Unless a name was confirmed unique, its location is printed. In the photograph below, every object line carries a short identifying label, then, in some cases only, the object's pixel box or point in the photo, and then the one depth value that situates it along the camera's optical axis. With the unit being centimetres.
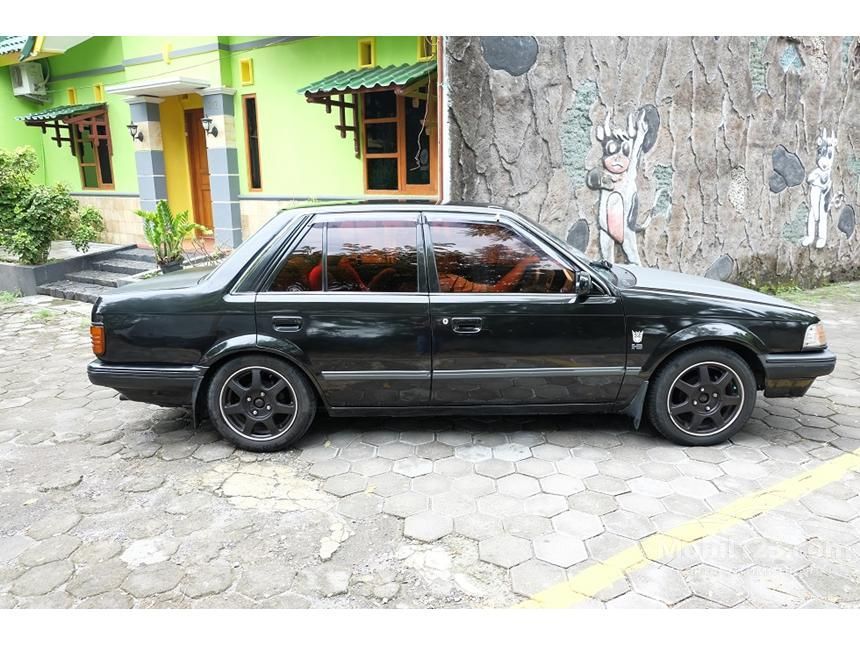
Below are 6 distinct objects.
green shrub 920
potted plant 914
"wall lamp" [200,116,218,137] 1049
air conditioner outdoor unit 1354
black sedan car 377
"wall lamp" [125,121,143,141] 1140
